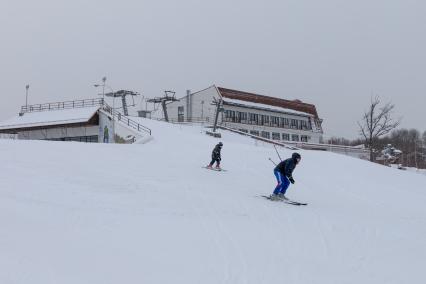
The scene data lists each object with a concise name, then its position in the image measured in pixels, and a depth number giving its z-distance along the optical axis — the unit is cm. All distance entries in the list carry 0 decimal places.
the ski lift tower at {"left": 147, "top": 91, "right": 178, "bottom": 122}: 6190
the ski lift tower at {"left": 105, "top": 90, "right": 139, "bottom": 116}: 5823
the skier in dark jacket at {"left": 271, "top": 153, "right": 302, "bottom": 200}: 1430
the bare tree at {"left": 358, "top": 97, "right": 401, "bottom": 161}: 5262
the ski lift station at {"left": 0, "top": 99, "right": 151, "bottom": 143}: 4484
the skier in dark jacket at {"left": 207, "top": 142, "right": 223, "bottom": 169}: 2089
